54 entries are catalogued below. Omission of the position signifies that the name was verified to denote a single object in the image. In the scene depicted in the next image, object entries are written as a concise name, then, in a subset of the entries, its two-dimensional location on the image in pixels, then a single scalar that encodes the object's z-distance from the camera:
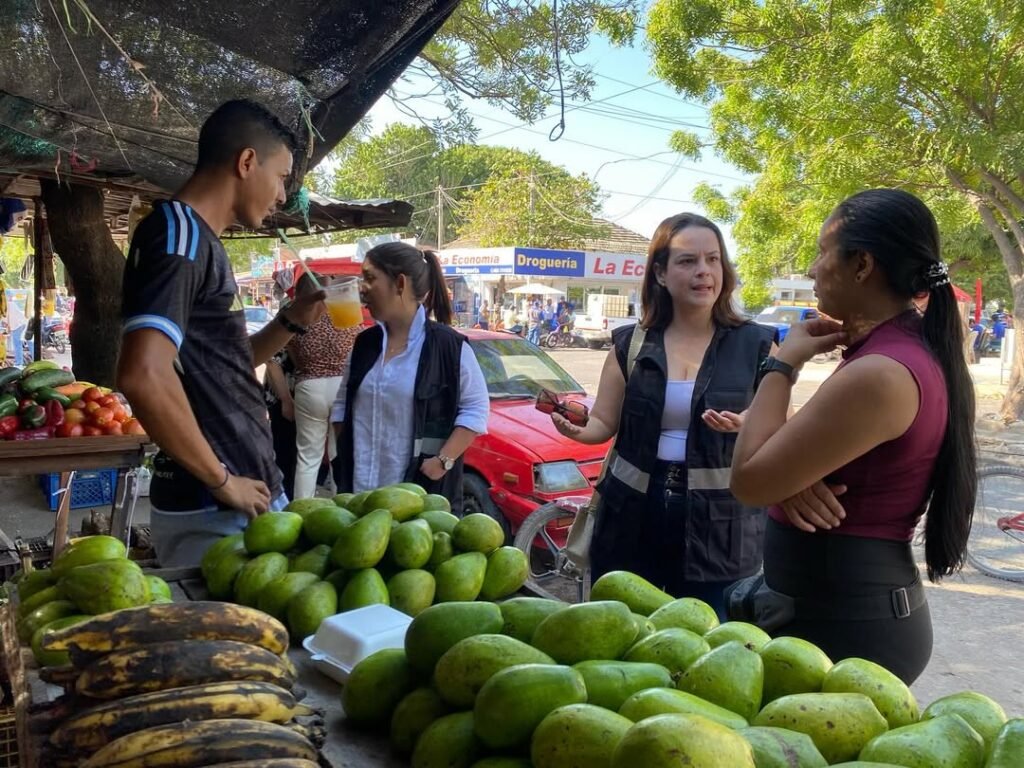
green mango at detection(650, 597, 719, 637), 1.47
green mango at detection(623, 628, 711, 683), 1.27
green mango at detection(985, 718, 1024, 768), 0.99
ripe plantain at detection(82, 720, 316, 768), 1.03
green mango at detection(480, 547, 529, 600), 1.94
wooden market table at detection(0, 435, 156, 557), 4.14
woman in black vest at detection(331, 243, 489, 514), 3.67
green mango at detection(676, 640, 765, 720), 1.16
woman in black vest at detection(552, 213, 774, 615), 2.78
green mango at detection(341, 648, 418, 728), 1.39
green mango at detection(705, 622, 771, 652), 1.38
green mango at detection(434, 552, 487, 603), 1.87
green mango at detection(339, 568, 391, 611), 1.80
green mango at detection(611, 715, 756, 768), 0.89
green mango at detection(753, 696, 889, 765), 1.08
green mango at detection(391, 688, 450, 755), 1.29
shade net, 2.69
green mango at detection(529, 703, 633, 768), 1.00
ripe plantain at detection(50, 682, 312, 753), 1.09
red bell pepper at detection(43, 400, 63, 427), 4.56
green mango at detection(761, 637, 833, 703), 1.26
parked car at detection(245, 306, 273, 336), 24.68
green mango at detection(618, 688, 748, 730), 1.06
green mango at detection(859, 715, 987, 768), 1.01
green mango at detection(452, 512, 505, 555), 1.98
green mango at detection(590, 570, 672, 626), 1.61
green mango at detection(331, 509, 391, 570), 1.84
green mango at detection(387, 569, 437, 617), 1.84
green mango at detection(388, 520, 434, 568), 1.90
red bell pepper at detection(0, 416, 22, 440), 4.40
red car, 5.50
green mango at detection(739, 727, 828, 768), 0.99
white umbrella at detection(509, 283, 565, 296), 35.00
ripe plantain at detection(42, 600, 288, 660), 1.24
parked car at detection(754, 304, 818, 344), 31.81
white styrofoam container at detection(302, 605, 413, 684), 1.57
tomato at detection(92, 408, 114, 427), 4.64
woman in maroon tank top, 1.84
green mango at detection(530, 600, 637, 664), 1.31
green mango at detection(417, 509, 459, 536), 2.08
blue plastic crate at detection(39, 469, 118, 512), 6.70
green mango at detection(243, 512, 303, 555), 1.95
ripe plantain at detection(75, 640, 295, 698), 1.17
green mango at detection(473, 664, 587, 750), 1.11
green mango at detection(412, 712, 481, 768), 1.17
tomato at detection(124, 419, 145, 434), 4.62
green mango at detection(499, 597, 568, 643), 1.46
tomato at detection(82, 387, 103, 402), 4.83
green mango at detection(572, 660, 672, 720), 1.18
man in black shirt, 2.12
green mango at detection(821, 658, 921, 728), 1.20
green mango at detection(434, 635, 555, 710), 1.24
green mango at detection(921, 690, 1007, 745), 1.15
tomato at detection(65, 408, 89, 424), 4.62
